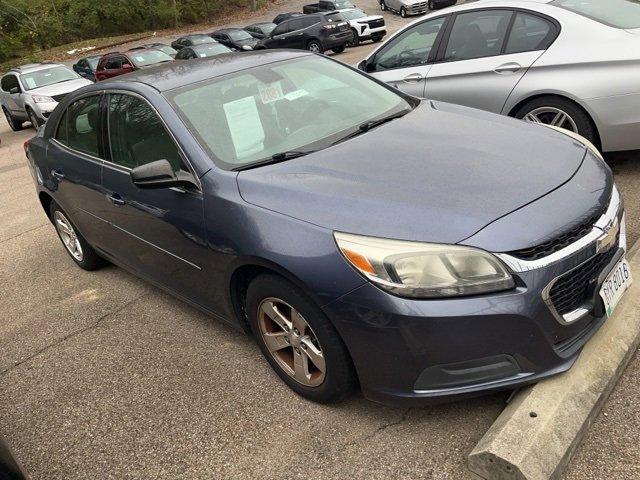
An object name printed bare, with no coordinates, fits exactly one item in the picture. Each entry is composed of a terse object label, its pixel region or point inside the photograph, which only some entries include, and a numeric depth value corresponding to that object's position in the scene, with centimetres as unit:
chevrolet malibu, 209
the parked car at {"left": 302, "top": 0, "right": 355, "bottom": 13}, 3006
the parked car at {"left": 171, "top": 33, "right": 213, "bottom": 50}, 2291
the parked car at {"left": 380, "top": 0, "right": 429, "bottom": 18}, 2915
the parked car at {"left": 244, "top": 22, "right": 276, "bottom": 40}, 2636
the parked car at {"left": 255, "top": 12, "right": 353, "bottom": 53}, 2066
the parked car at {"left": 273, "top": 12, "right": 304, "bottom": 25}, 3050
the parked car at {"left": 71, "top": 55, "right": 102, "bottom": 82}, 2160
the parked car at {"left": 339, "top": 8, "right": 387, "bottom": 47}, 2216
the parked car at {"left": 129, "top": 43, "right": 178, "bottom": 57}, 2054
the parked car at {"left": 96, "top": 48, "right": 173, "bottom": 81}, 1817
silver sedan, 420
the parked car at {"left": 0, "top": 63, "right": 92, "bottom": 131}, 1354
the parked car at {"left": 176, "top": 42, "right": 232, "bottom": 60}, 1888
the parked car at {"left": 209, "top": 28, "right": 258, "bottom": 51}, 2419
